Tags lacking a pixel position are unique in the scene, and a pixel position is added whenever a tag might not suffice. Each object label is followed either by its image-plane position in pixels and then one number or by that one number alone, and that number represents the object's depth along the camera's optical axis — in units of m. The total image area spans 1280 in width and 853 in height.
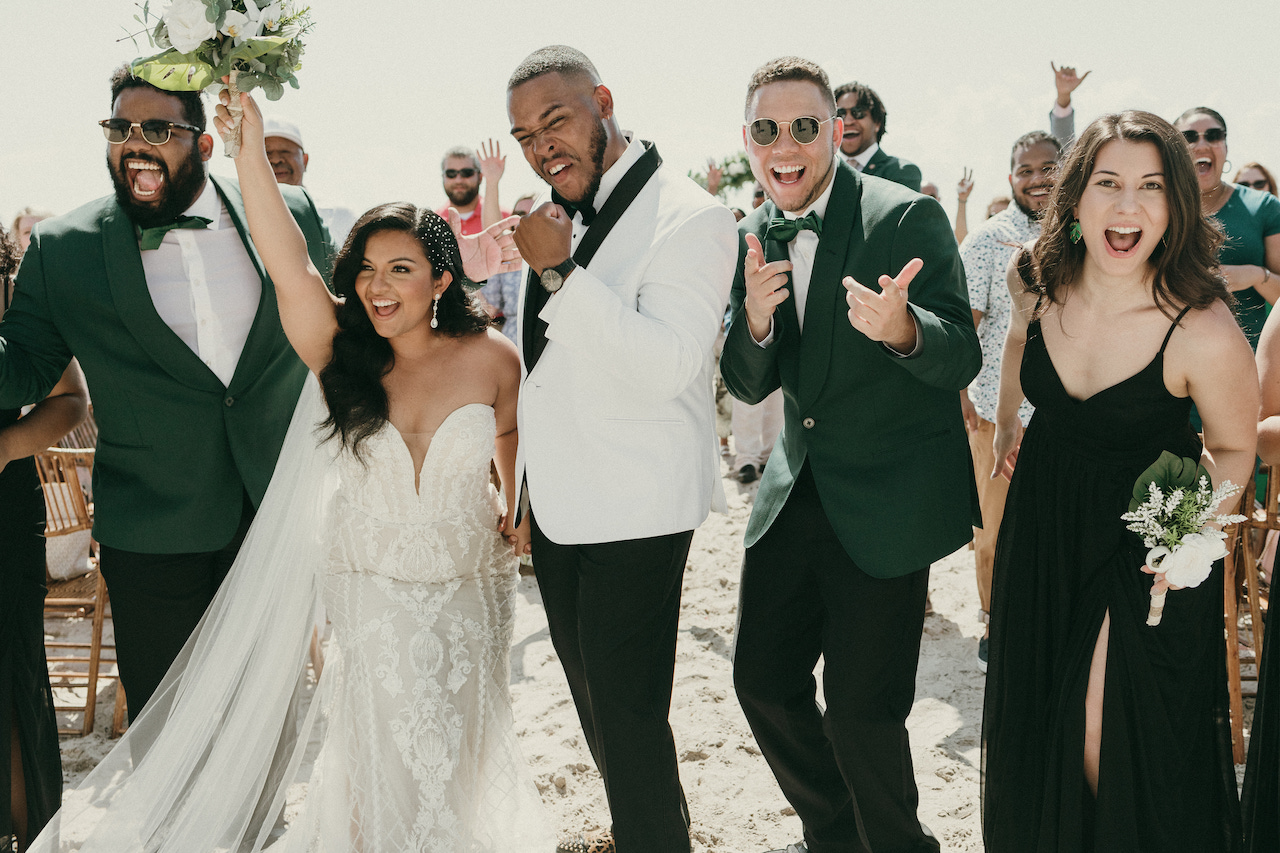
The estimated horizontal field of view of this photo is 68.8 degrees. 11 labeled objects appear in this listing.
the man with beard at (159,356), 3.16
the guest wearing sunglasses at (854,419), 2.76
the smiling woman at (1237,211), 4.91
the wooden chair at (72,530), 4.55
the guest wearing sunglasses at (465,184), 7.86
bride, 3.01
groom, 2.63
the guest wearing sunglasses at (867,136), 5.74
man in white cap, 5.77
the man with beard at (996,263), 4.98
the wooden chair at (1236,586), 3.72
